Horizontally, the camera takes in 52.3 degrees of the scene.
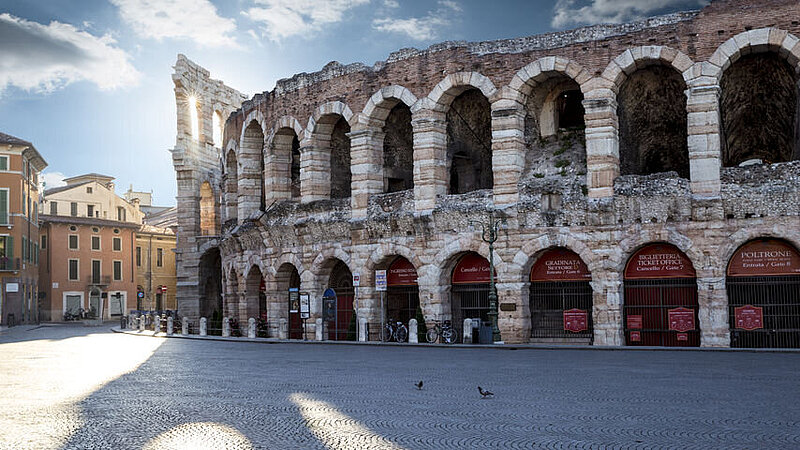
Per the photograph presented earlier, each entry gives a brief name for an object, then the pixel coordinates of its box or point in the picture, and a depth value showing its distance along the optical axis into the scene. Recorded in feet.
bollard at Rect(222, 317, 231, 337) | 110.42
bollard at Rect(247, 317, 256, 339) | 105.60
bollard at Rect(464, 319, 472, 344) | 85.15
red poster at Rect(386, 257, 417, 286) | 94.43
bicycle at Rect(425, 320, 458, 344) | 85.30
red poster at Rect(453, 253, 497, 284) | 88.17
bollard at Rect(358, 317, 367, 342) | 92.99
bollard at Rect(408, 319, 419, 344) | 86.69
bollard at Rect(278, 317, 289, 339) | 103.76
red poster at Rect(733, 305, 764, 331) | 73.77
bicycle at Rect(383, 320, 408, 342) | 89.56
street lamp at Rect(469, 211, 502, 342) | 80.74
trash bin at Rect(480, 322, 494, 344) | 84.33
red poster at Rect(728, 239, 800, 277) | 73.31
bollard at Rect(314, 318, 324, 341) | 97.73
